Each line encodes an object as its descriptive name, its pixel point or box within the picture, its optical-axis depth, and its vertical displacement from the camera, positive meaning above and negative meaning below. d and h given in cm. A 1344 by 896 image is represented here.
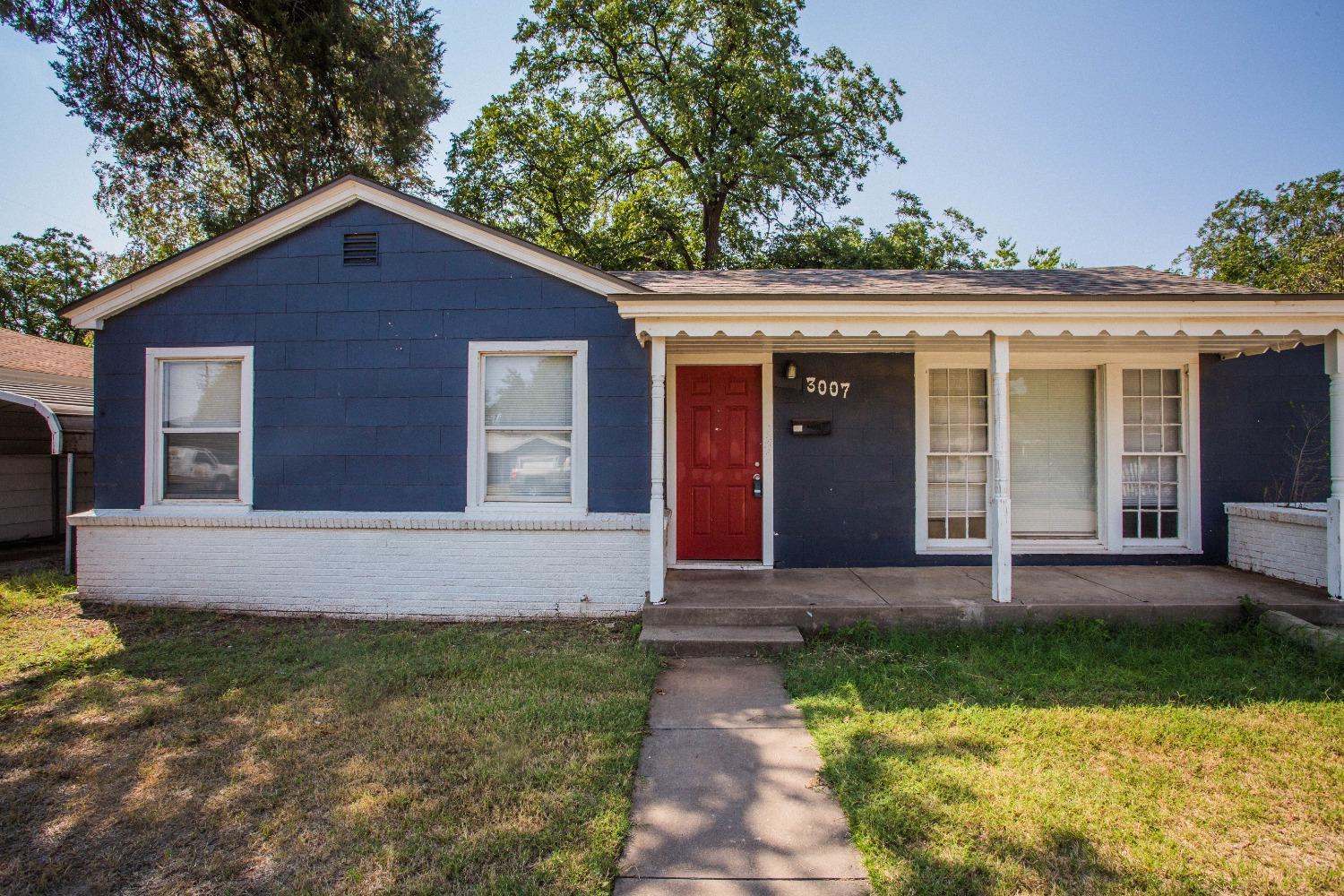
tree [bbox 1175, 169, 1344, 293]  2256 +905
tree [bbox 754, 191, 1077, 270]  1719 +589
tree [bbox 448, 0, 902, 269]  1809 +925
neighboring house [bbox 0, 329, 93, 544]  956 +21
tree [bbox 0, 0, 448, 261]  1194 +732
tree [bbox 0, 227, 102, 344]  2580 +724
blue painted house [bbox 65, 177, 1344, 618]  600 +42
